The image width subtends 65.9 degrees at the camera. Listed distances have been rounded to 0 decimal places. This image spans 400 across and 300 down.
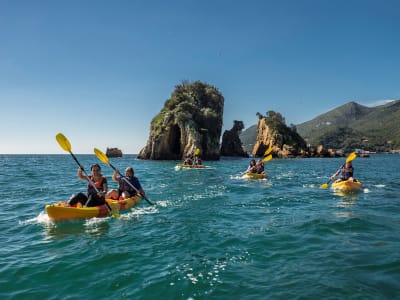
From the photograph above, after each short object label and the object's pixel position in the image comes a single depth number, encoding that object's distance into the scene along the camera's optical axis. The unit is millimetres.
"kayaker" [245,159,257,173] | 24672
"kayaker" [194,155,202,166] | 37844
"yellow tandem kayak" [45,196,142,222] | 9930
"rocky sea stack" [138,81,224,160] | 62062
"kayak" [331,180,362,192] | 16969
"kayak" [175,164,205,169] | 36281
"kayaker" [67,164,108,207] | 10969
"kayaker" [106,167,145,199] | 13331
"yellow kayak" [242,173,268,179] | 23719
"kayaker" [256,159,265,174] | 24819
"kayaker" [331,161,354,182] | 17842
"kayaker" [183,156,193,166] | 37844
